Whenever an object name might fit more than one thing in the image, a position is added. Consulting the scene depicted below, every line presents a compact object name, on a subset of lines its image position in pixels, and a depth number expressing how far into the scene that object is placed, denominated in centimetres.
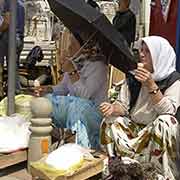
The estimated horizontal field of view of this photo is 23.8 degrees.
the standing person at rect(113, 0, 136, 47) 649
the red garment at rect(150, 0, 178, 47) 513
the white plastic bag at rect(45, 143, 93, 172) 296
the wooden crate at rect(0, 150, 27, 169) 343
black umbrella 308
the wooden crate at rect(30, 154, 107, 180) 292
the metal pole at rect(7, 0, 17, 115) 404
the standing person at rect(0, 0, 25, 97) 561
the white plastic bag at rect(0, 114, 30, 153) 351
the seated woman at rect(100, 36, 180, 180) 299
